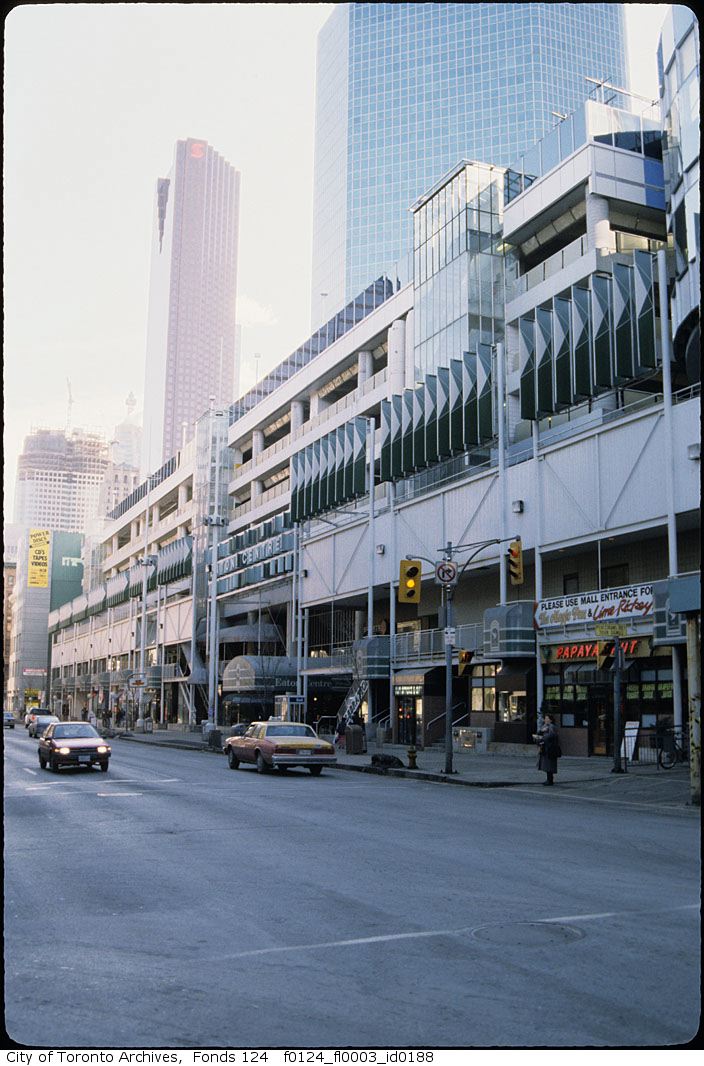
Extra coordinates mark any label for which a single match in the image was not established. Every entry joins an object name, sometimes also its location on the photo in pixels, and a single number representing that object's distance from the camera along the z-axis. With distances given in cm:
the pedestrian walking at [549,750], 2350
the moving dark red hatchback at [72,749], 2694
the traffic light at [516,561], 3040
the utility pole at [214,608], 5766
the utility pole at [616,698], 2505
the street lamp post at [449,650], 2648
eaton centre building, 3228
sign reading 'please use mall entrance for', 3072
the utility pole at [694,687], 1858
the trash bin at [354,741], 3691
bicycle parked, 2617
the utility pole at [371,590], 4531
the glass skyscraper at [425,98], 14538
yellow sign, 14998
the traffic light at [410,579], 2795
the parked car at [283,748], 2669
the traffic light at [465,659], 4066
